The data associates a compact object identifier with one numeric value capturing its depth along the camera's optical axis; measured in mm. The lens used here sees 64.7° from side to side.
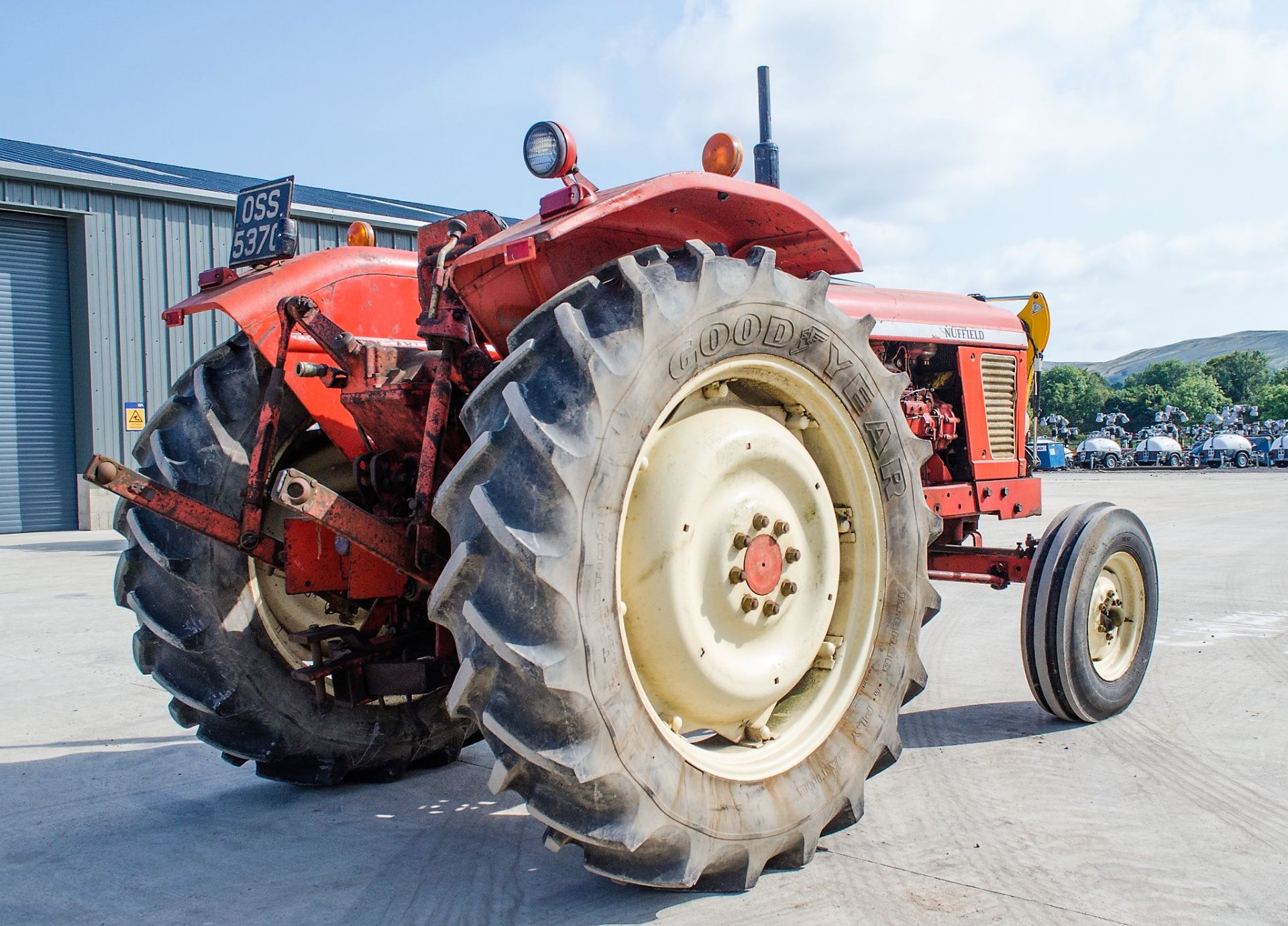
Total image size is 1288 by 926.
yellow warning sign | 15742
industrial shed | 15336
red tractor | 2172
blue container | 43406
